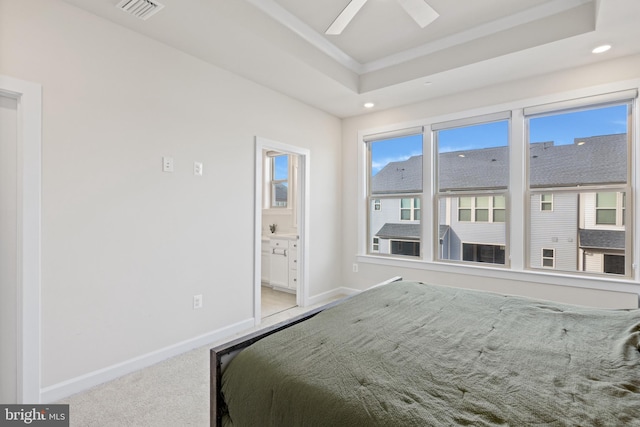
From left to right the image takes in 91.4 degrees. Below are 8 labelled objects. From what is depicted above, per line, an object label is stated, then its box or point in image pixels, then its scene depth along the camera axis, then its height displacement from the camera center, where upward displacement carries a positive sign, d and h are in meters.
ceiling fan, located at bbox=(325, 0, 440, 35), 1.97 +1.32
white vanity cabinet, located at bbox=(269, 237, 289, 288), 4.65 -0.78
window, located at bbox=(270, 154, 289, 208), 5.61 +0.57
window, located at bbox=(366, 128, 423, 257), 4.11 +0.27
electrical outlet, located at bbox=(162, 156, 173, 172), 2.62 +0.40
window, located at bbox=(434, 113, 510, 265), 3.50 +0.30
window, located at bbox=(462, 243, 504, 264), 3.51 -0.46
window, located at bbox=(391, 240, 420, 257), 4.10 -0.48
